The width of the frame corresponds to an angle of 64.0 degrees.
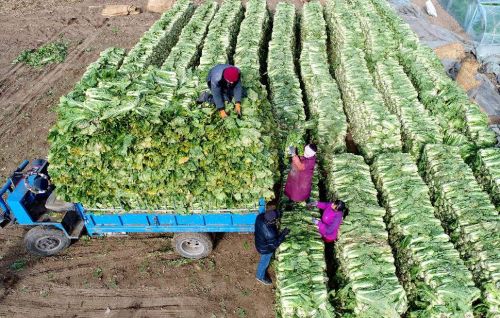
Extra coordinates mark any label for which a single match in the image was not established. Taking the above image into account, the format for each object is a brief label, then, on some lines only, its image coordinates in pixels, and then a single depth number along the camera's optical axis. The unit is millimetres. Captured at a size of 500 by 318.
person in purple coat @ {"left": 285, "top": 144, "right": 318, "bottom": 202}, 9078
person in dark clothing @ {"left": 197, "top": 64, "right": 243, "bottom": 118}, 8703
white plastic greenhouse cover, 18672
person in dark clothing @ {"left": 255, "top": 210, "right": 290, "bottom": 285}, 8156
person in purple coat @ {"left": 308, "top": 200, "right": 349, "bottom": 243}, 8438
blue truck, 9266
